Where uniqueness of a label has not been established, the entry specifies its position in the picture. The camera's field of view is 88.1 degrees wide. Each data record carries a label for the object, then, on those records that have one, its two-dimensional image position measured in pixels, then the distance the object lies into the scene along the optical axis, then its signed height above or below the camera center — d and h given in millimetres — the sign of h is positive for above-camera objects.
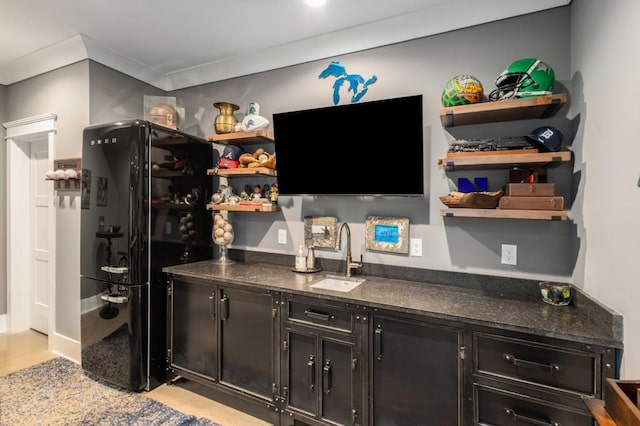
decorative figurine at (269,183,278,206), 2711 +115
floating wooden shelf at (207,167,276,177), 2559 +295
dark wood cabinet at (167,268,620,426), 1395 -800
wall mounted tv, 2066 +409
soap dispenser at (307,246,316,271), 2512 -388
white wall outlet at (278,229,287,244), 2764 -227
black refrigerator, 2381 -262
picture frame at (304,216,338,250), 2541 -171
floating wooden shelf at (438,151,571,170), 1687 +263
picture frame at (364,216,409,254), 2281 -175
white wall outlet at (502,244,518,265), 1973 -268
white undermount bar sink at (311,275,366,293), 2070 -492
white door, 3441 -266
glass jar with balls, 2816 -209
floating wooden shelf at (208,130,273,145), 2578 +569
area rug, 2094 -1335
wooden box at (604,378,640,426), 811 -503
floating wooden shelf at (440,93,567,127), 1688 +543
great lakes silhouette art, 2434 +959
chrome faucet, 2355 -382
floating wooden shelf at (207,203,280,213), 2619 +8
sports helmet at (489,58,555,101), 1712 +686
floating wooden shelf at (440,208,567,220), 1679 -21
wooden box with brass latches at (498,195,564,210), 1695 +34
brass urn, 2715 +740
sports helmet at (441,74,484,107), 1861 +672
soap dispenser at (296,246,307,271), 2496 -394
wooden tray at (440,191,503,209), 1812 +57
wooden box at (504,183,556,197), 1722 +106
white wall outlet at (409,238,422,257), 2248 -258
